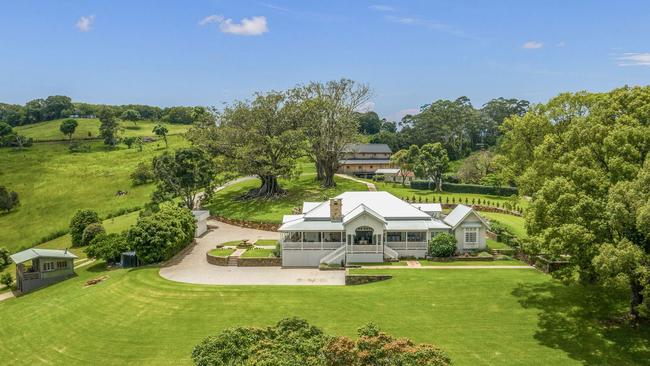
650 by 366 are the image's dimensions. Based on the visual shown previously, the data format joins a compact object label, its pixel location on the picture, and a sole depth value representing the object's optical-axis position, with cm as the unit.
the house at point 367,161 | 9119
